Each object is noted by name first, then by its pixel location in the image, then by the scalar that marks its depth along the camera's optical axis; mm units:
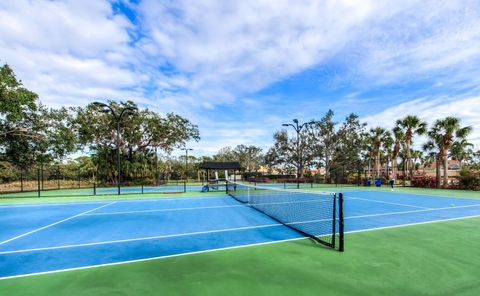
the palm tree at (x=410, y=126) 30330
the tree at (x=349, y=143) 41250
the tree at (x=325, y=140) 41812
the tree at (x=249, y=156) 67812
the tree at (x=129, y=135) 31297
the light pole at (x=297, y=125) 24031
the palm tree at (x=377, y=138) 37156
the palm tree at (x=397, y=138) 33500
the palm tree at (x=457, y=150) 35006
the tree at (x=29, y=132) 19500
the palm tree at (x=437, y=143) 25500
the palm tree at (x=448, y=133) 24391
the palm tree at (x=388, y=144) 39688
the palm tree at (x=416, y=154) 60503
